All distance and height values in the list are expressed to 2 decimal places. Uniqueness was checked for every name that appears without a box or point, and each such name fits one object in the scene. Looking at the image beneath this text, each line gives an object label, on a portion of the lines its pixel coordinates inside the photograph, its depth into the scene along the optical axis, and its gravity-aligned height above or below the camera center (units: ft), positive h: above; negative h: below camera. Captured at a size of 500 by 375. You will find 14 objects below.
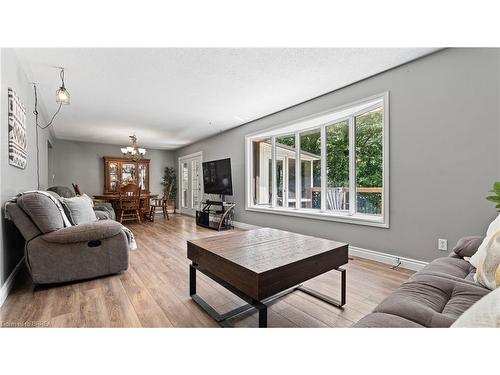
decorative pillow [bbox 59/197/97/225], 8.43 -0.95
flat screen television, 17.07 +0.50
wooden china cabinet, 23.41 +1.17
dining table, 18.38 -1.47
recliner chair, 6.77 -1.79
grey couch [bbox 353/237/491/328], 3.11 -1.80
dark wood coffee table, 4.49 -1.71
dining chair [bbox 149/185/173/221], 20.42 -2.26
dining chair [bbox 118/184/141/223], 18.32 -1.43
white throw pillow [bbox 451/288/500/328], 2.12 -1.24
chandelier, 18.33 +2.69
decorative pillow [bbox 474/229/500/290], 3.80 -1.39
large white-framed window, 9.96 +0.94
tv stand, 16.67 -2.33
